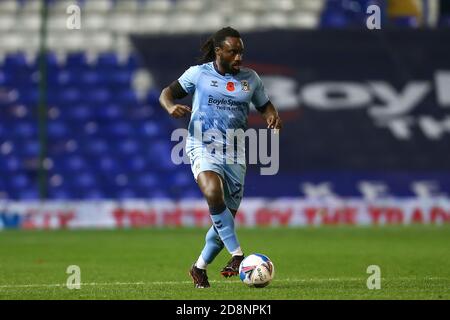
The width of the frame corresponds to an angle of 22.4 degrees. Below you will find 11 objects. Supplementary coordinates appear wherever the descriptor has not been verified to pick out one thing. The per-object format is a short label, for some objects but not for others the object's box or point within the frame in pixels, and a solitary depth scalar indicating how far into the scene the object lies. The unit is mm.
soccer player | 9555
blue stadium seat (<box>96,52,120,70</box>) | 26094
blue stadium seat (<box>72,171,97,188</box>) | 24297
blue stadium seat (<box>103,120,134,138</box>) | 24922
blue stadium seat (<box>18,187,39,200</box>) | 24375
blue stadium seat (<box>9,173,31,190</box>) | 24594
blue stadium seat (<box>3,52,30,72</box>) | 26328
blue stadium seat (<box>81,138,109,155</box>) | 24688
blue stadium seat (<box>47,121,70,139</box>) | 24938
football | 9336
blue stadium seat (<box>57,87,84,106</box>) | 25561
